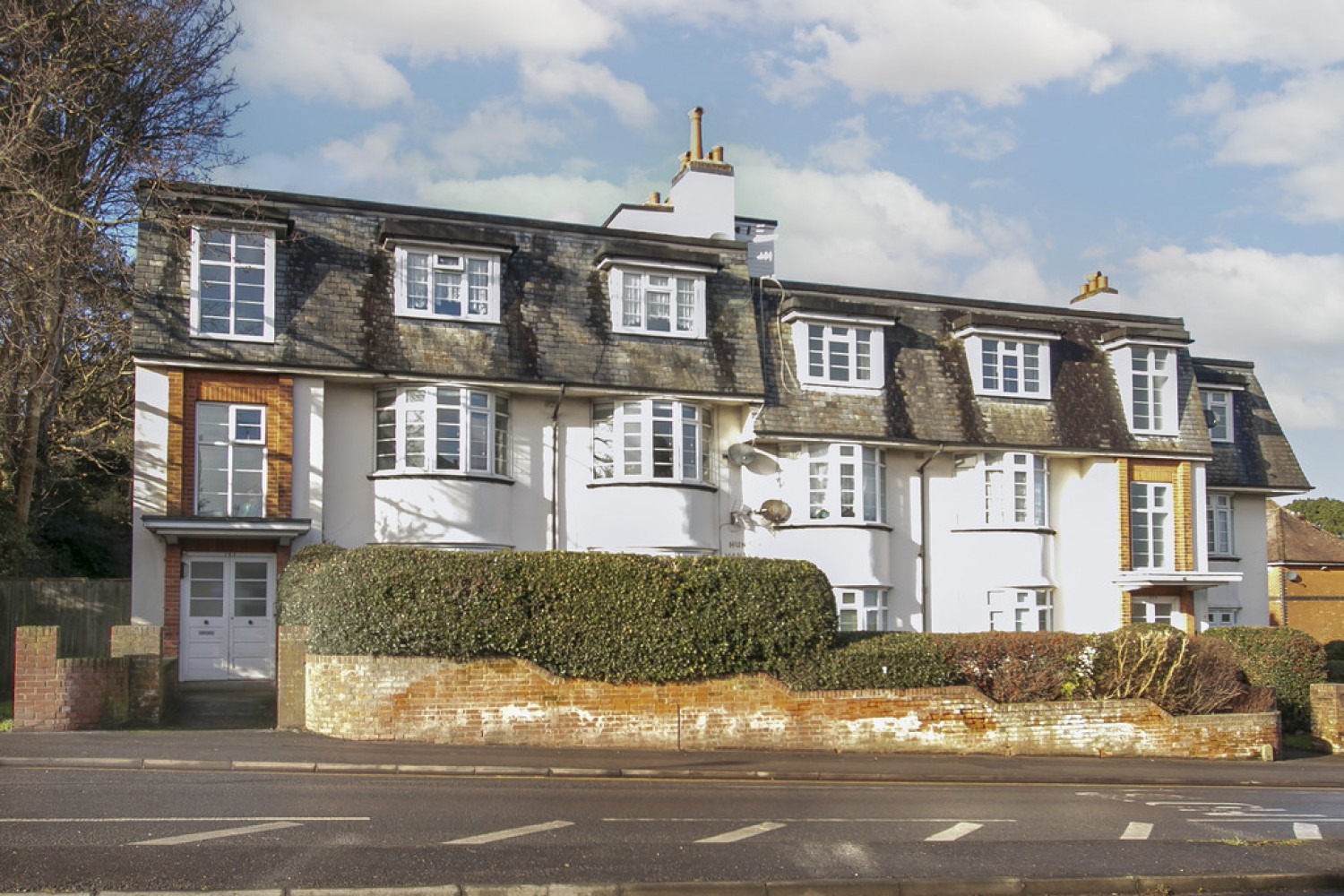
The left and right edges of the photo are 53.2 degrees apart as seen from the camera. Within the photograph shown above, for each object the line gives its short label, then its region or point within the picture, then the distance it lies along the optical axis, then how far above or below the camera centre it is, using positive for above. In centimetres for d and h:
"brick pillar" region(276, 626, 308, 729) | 1827 -177
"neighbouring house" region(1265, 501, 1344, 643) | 3994 -120
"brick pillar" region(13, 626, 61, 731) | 1705 -159
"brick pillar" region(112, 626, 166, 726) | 1812 -164
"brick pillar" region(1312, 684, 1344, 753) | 2391 -300
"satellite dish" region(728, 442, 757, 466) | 2612 +182
